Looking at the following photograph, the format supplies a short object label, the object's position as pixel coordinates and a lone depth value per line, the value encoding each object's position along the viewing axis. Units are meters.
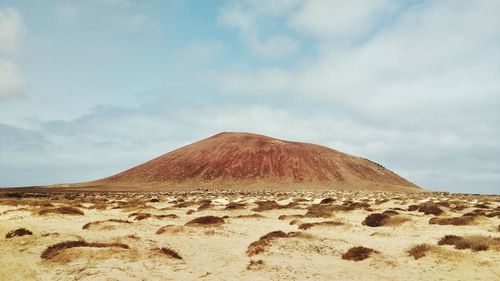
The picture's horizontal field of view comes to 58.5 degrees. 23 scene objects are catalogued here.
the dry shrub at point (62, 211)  34.31
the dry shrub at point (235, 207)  42.19
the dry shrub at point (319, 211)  34.83
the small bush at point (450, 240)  20.51
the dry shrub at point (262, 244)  18.69
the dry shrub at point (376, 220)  29.87
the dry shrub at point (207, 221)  28.16
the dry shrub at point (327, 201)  52.43
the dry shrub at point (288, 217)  34.78
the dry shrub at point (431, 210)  37.09
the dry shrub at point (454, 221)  29.14
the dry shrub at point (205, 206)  44.27
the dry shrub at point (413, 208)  42.75
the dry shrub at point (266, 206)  41.82
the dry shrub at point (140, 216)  33.72
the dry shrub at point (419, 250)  17.48
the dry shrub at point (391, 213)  32.60
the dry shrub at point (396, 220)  29.35
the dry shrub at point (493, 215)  34.79
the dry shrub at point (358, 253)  17.38
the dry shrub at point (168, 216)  35.03
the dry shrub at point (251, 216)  35.06
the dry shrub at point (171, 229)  24.84
